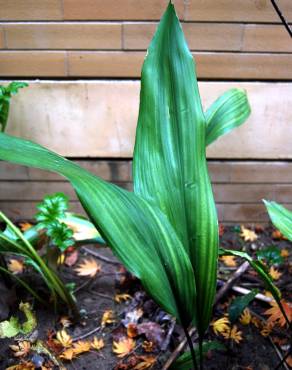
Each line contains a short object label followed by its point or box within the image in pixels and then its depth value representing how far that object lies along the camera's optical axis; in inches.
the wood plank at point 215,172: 58.2
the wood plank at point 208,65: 50.6
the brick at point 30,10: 47.8
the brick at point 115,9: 47.8
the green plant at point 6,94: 43.9
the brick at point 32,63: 50.6
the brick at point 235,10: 47.8
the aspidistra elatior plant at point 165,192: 26.4
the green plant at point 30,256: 40.5
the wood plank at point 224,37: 49.0
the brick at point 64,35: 48.9
